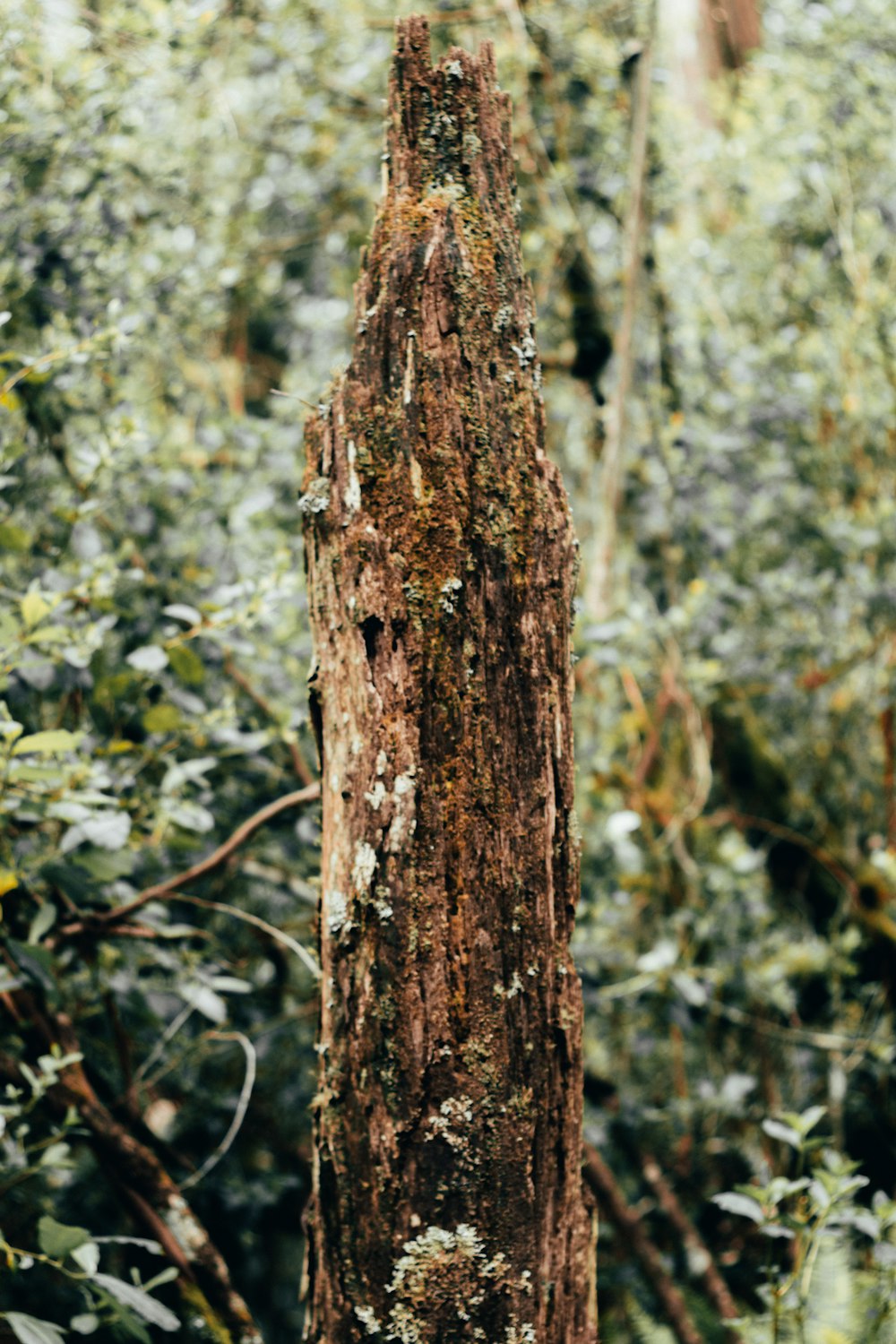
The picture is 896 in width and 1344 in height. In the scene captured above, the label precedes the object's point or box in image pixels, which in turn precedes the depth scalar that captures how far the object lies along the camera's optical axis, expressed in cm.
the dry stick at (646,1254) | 301
